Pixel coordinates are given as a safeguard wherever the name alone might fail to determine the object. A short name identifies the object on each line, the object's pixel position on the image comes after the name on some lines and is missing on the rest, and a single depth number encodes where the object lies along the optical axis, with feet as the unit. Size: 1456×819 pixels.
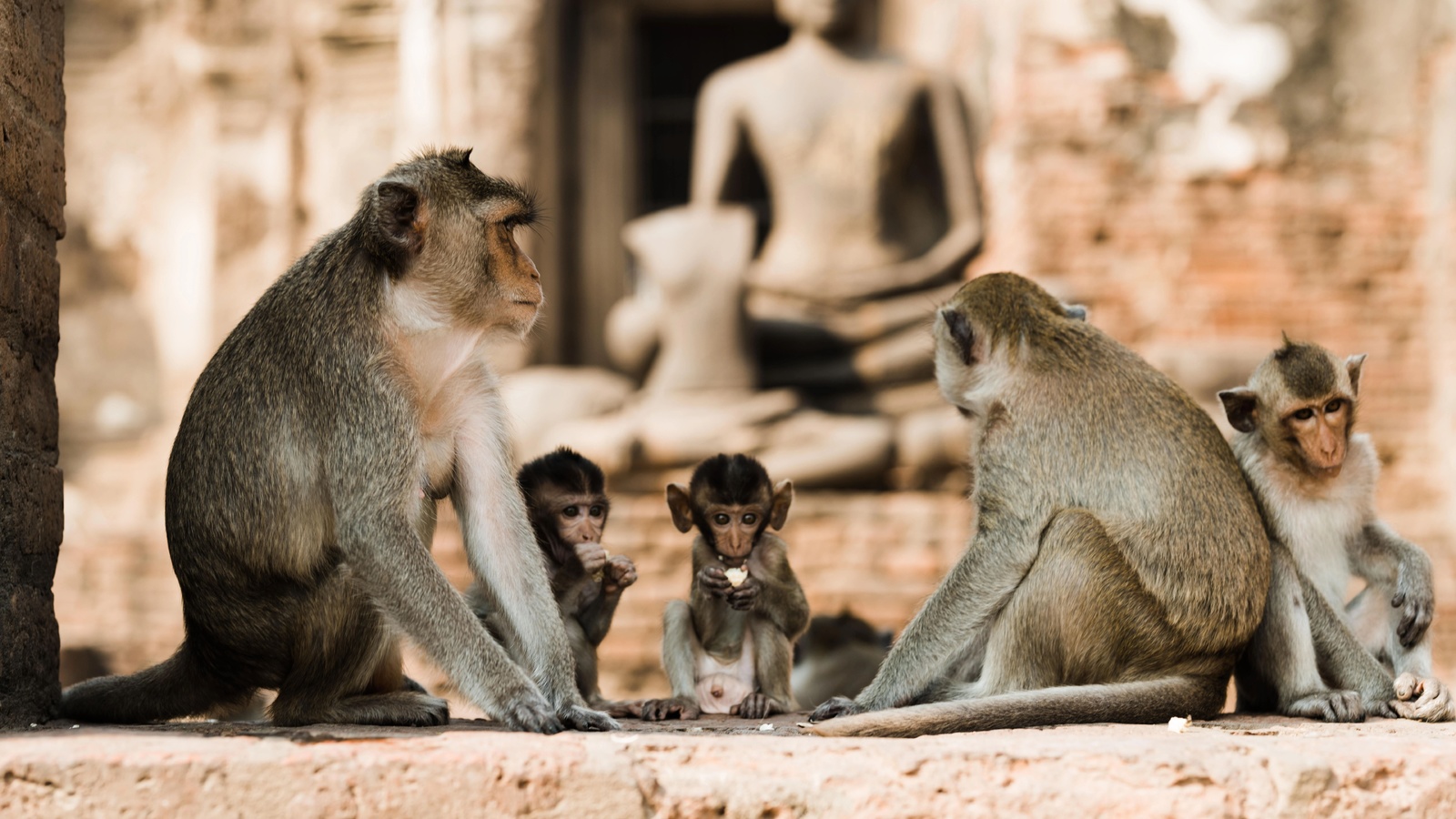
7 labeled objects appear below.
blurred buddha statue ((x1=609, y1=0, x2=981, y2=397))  37.01
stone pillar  12.36
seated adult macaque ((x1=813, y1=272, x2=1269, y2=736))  12.47
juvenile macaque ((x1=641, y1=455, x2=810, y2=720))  15.42
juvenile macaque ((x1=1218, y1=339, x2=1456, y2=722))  13.39
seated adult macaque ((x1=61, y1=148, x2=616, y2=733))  11.66
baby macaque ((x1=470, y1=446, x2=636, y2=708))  14.84
